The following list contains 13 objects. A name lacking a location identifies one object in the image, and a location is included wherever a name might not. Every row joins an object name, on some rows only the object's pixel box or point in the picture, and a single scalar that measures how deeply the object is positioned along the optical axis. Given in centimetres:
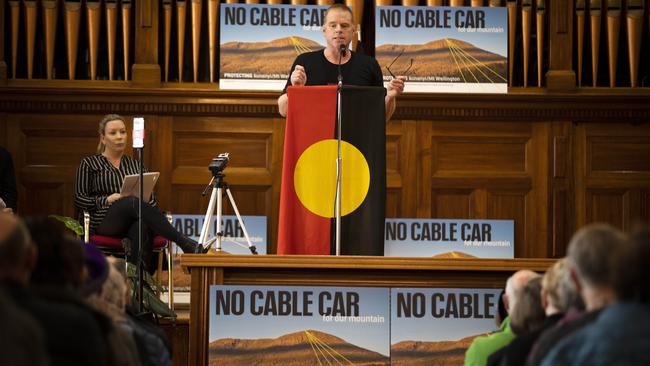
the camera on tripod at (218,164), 1335
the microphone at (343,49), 1160
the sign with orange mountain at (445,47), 1687
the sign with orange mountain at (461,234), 1533
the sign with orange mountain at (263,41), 1687
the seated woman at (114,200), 1401
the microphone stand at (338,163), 1161
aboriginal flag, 1178
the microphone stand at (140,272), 1148
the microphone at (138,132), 1198
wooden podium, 1076
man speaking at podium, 1227
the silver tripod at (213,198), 1328
